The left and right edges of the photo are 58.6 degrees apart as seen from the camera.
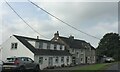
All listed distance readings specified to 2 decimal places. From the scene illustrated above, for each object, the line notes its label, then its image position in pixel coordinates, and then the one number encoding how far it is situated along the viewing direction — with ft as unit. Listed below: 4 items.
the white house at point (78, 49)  90.79
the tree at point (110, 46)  124.55
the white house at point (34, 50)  63.52
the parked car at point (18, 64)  33.94
